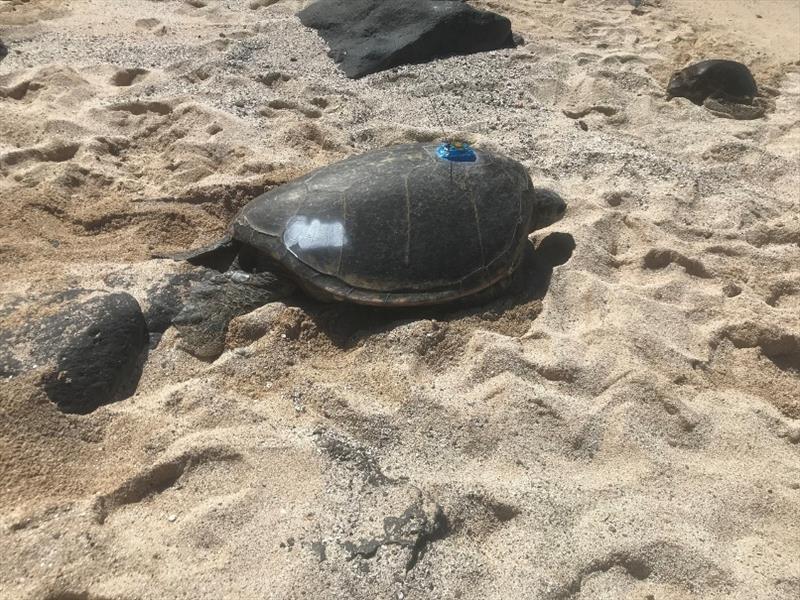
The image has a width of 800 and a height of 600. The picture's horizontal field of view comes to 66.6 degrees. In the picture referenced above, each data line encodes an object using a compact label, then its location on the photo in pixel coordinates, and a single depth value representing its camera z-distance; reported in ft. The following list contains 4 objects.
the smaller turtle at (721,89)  13.93
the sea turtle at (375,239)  8.05
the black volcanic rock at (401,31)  15.17
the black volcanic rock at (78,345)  6.54
